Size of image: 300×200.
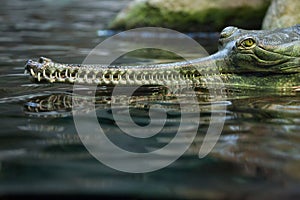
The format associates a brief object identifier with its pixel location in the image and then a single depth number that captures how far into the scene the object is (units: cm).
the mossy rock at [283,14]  1552
